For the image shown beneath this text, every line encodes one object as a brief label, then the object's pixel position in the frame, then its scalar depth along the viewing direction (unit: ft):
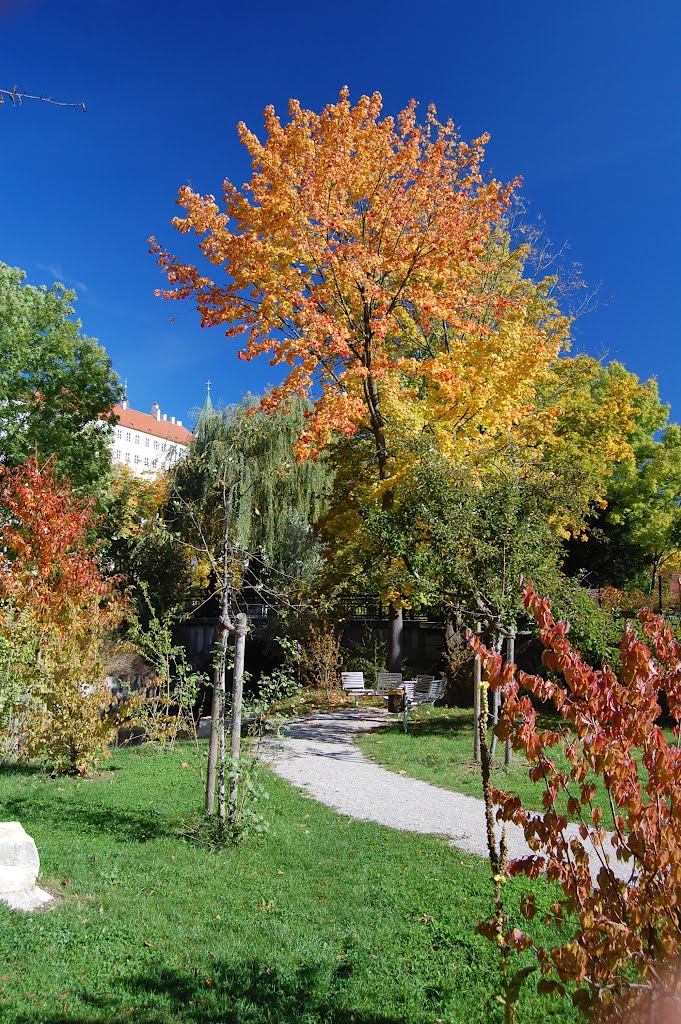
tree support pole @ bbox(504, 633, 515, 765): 31.91
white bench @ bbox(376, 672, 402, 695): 54.08
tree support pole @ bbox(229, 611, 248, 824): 20.27
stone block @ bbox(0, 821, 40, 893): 15.16
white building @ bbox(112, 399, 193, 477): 216.54
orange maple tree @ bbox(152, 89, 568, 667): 38.24
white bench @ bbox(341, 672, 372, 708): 56.44
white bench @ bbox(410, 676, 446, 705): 49.29
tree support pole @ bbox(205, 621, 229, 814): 21.26
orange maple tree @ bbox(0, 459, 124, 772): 29.84
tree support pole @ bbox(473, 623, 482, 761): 32.27
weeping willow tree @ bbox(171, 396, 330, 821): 69.77
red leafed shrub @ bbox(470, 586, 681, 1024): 7.63
